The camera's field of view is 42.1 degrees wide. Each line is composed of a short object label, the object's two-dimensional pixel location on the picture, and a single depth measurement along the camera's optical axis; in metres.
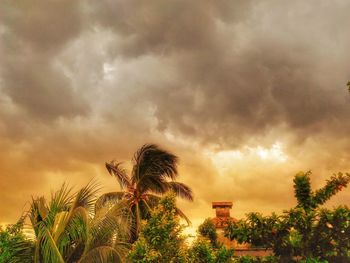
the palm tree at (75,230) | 13.55
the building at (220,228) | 23.23
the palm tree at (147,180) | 24.62
